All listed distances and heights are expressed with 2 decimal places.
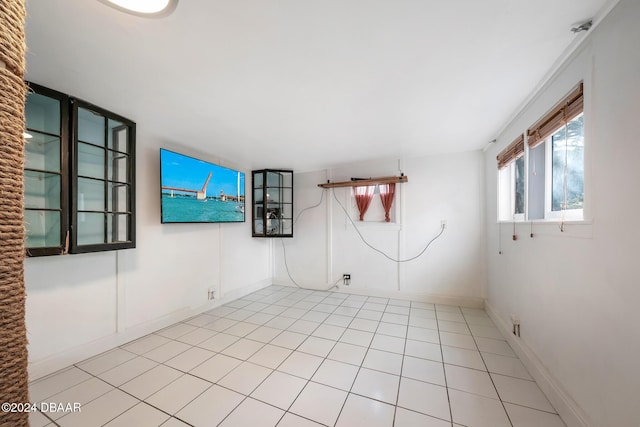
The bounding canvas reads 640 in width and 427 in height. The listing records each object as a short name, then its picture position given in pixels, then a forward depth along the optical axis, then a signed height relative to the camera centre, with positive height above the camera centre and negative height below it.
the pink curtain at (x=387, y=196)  3.87 +0.29
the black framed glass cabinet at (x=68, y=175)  1.78 +0.29
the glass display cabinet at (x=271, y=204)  4.26 +0.15
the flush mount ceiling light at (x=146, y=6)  1.04 +0.96
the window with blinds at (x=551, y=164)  1.53 +0.41
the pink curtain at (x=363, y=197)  4.05 +0.28
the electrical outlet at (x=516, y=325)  2.23 -1.09
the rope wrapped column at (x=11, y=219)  0.39 -0.01
